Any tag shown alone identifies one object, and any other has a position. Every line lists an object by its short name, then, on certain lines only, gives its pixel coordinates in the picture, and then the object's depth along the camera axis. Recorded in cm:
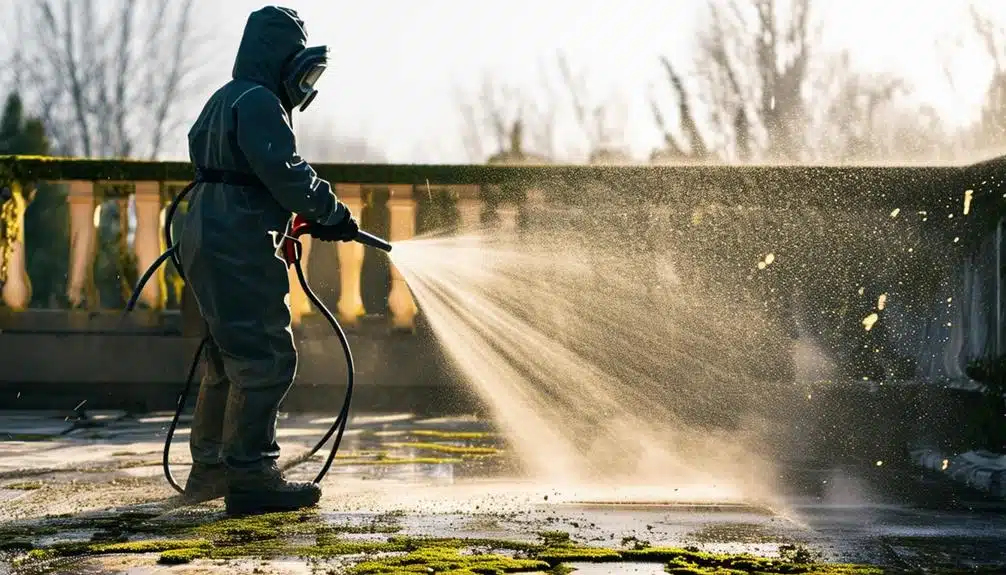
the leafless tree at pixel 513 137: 4800
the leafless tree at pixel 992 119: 2069
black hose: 585
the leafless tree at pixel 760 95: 3700
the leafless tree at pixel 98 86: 4041
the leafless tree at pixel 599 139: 4500
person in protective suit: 554
